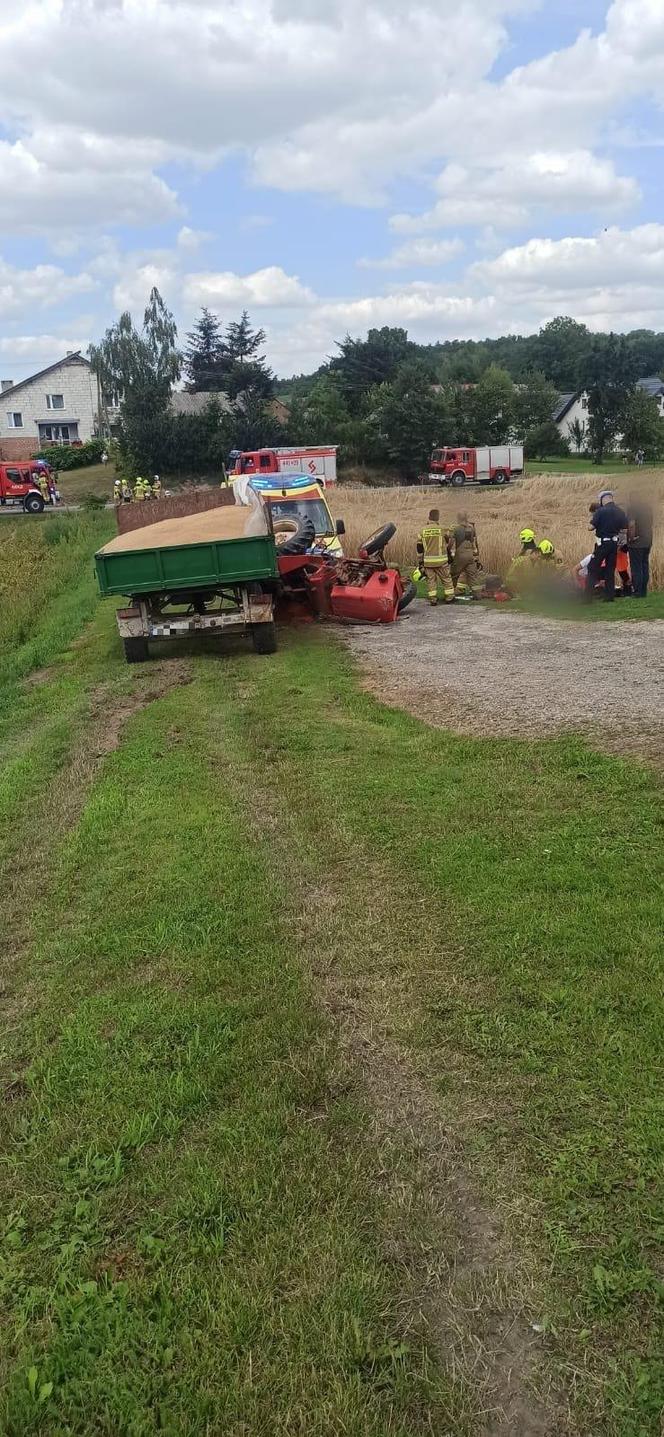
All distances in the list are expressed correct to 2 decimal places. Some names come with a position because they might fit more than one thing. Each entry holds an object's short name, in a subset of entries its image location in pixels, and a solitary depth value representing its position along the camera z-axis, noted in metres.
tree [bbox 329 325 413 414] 75.12
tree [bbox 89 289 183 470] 69.19
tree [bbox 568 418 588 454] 67.31
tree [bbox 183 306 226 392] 69.06
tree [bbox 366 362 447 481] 58.06
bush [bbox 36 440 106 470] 61.75
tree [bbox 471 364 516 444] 61.34
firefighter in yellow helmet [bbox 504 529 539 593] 15.19
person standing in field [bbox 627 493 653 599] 13.52
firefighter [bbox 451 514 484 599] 15.05
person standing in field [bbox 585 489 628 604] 13.16
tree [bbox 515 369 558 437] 68.25
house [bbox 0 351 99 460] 72.44
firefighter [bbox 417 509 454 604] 14.68
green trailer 10.80
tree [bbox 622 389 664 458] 59.38
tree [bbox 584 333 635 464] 61.19
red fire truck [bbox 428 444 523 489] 50.66
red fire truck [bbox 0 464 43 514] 44.00
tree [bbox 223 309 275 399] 61.12
